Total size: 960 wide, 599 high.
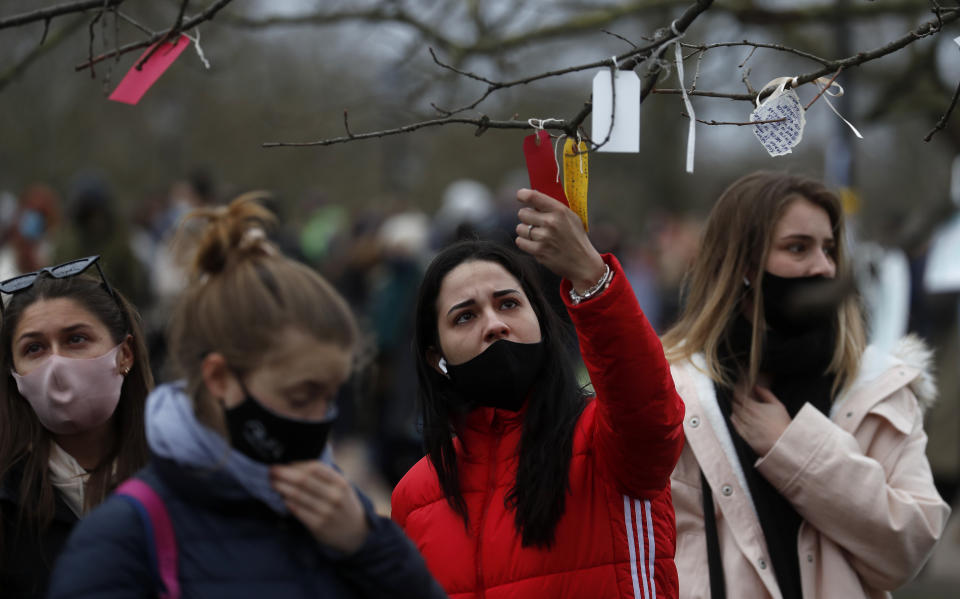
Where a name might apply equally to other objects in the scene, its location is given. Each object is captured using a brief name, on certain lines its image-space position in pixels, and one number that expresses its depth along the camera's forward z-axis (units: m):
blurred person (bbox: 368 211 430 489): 16.27
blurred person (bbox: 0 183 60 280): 15.97
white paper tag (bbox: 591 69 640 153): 4.75
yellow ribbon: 4.93
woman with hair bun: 3.97
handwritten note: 5.25
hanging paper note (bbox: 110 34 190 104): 5.69
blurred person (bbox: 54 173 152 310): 14.38
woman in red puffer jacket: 4.89
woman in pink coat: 6.36
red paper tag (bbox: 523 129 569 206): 4.89
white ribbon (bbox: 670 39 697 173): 4.82
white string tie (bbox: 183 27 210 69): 5.77
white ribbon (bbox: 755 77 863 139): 5.22
